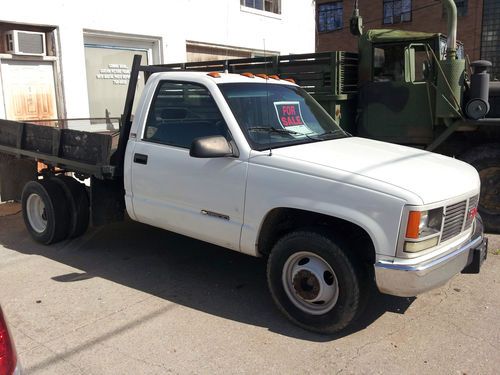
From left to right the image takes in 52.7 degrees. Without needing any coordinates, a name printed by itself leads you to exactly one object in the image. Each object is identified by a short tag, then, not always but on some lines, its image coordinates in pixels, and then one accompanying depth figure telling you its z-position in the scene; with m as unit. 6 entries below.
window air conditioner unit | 8.57
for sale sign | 4.41
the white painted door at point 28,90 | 8.80
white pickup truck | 3.35
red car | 1.98
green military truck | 6.46
